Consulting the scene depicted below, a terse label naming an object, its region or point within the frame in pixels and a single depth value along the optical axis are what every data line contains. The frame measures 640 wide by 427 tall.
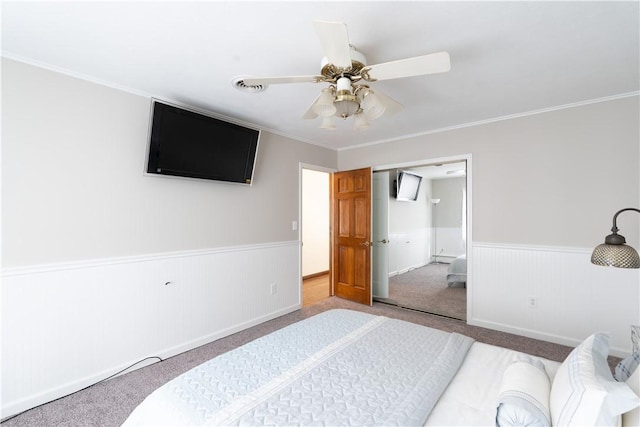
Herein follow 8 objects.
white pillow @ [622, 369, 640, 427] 0.94
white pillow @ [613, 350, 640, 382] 1.23
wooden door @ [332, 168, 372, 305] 4.30
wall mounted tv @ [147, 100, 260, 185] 2.49
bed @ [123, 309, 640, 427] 1.10
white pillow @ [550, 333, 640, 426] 0.91
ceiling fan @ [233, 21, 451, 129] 1.34
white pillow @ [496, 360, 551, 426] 1.04
